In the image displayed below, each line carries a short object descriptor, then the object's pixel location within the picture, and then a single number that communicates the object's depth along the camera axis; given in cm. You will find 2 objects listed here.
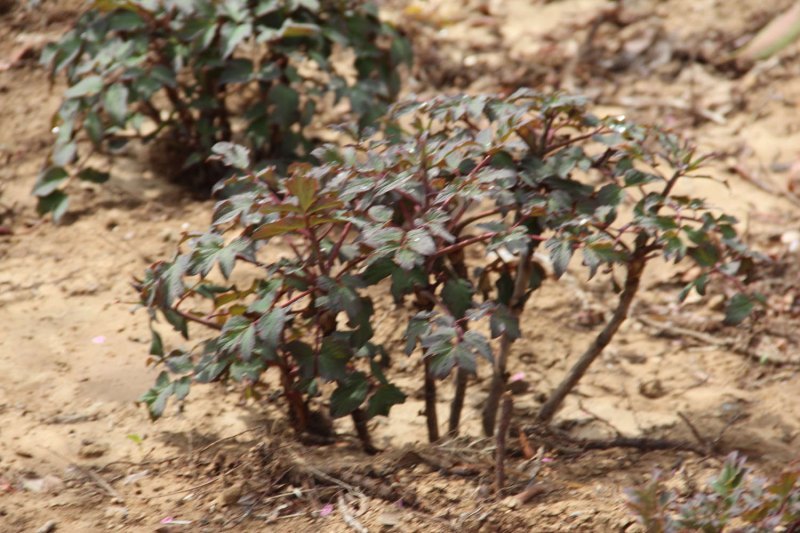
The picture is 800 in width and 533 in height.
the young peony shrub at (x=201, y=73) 621
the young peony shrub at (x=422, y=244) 419
